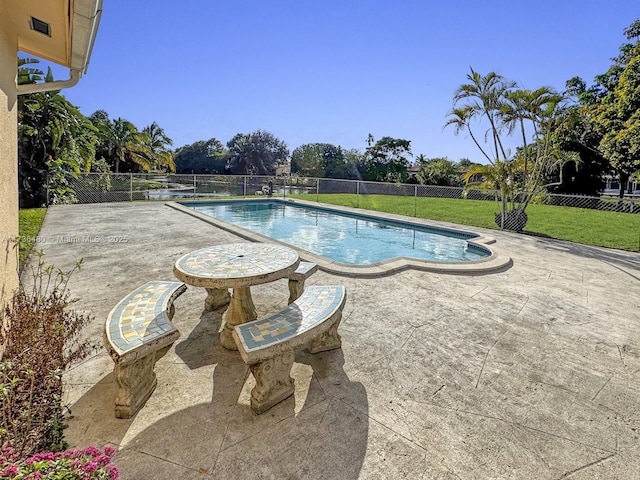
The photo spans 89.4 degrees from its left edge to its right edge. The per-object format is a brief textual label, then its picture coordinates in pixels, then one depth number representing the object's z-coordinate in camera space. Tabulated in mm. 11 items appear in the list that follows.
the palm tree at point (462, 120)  9125
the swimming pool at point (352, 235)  7441
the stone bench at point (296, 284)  3412
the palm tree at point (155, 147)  21750
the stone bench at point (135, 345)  1974
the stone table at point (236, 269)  2453
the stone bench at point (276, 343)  2011
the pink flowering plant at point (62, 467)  985
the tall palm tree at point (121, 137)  20230
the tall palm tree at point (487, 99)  8492
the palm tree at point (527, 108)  7891
